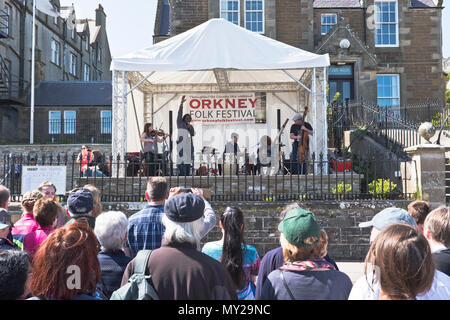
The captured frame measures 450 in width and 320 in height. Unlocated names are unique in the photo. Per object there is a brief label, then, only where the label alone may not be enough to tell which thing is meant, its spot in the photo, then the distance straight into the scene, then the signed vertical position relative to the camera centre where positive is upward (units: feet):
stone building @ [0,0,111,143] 89.60 +27.76
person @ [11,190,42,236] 14.11 -1.55
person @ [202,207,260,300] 11.55 -2.22
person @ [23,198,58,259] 13.71 -1.47
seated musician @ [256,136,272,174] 44.88 +1.94
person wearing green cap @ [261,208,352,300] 8.75 -2.04
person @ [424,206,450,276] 10.47 -1.57
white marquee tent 36.01 +8.77
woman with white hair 10.54 -1.91
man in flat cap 8.62 -1.99
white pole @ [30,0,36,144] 80.36 +13.97
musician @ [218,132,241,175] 44.66 +2.38
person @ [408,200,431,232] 15.02 -1.43
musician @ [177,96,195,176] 40.53 +3.58
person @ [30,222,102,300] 7.77 -1.70
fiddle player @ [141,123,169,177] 37.88 +2.22
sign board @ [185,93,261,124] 47.80 +6.55
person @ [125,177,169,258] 13.34 -1.79
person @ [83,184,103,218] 16.07 -1.09
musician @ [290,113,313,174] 39.24 +3.22
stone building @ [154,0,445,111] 67.72 +20.92
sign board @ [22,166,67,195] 31.94 -0.38
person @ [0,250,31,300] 7.21 -1.68
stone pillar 30.99 -0.29
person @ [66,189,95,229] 13.83 -1.09
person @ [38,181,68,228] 18.28 -0.76
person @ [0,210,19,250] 11.69 -1.80
